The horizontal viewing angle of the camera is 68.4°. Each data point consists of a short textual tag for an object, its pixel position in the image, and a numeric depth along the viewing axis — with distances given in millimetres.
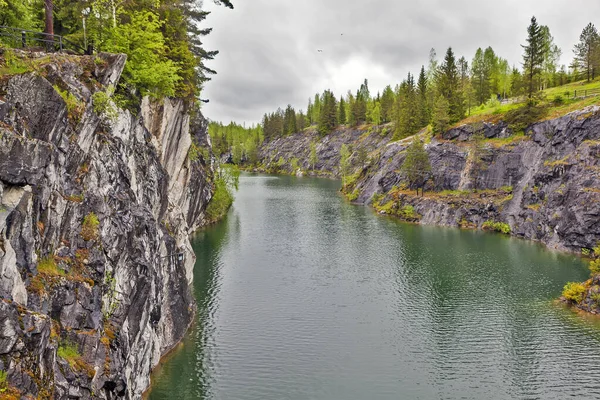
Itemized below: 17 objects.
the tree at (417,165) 96500
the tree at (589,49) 100500
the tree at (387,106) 168162
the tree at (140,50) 31812
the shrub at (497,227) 78812
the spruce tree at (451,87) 103312
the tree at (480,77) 119812
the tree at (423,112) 120188
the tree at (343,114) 199125
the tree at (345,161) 159700
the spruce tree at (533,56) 87812
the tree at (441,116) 99250
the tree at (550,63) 117438
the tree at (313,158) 195500
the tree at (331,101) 198400
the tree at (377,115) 173000
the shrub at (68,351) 18906
